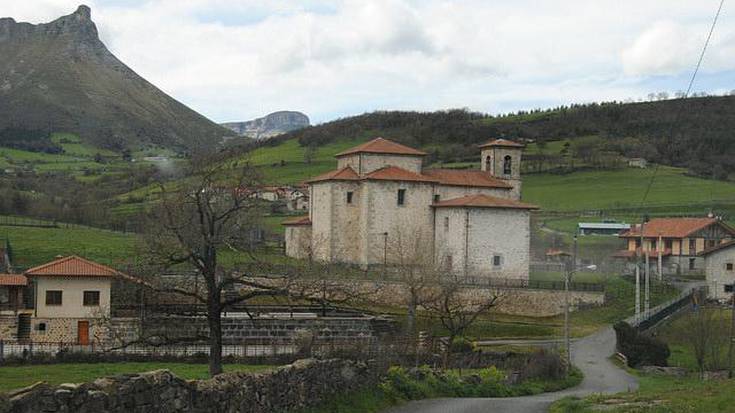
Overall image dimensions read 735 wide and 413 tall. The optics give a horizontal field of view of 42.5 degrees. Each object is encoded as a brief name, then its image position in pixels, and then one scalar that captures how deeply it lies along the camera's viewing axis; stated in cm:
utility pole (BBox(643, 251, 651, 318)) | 4789
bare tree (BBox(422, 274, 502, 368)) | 3634
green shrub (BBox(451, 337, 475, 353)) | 3788
